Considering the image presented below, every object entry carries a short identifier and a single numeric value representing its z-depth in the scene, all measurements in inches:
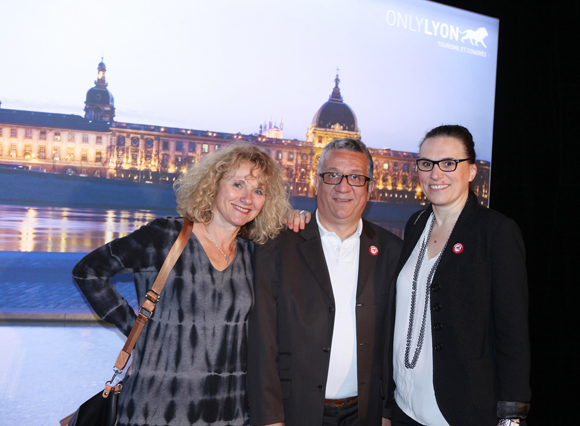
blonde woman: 64.5
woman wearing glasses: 63.2
